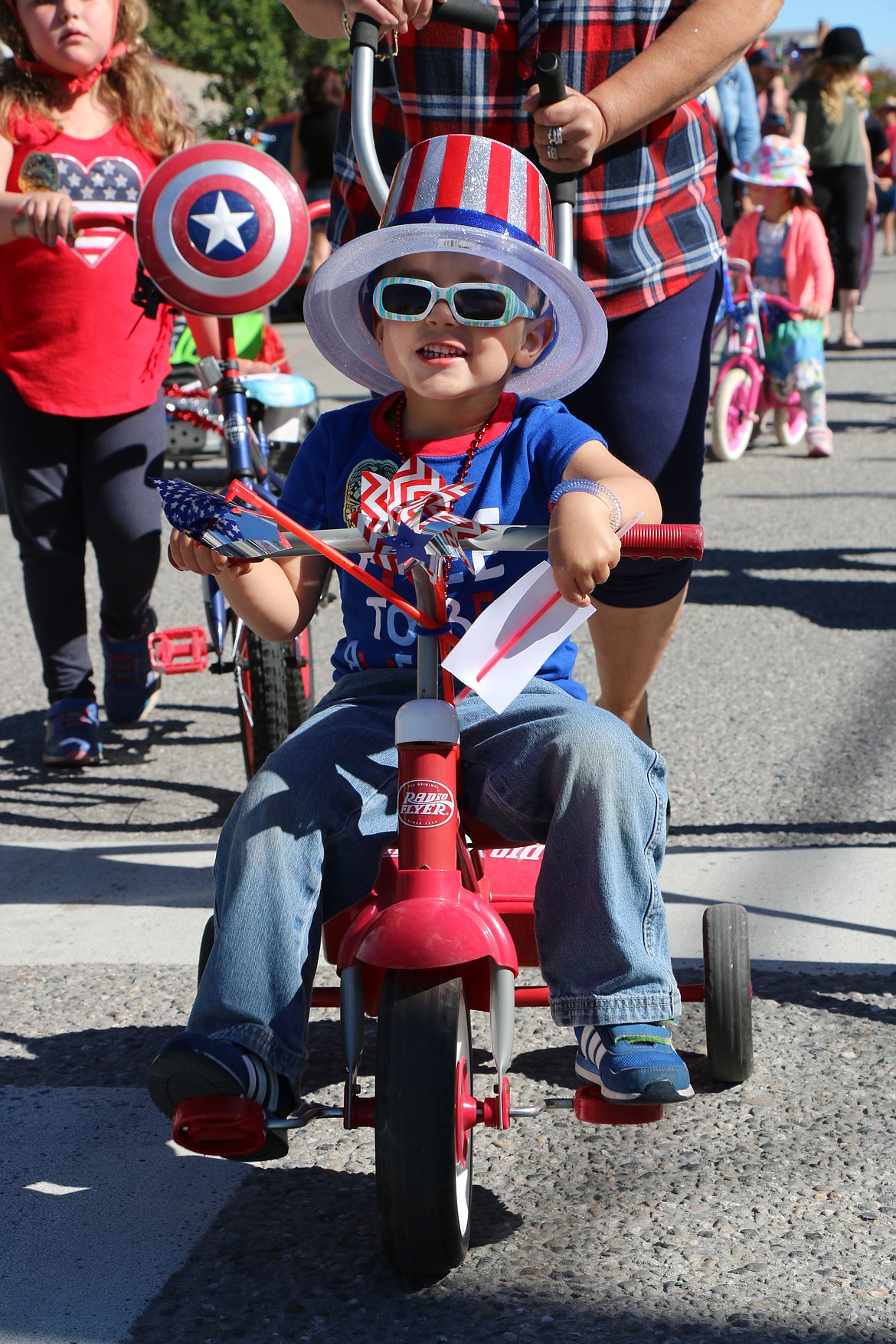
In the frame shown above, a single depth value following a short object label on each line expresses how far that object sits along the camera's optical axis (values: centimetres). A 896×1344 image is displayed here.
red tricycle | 183
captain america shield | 340
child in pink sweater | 870
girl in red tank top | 400
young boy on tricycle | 201
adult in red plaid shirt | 275
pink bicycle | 853
